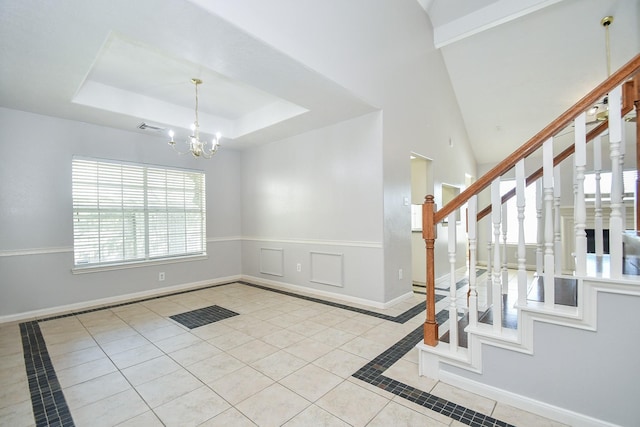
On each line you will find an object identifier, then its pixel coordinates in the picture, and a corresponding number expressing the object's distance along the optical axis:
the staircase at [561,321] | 1.45
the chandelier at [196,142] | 3.46
